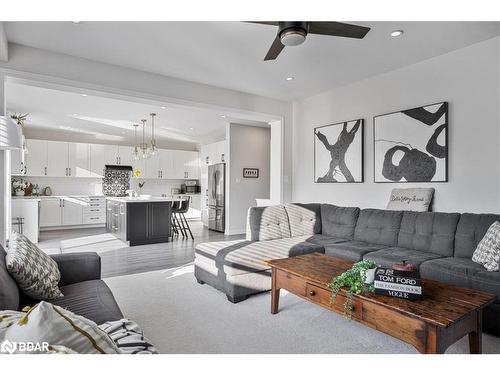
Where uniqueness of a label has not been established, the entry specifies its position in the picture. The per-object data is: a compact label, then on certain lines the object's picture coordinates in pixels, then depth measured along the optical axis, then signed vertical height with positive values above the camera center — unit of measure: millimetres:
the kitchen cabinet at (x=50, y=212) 7652 -624
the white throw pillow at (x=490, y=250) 2424 -518
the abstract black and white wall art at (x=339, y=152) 4574 +552
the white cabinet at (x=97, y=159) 8469 +773
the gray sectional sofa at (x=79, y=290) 1558 -694
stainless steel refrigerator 7305 -223
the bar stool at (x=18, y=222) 5523 -626
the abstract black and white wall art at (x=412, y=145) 3627 +536
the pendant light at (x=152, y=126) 6531 +1532
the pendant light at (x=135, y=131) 7199 +1534
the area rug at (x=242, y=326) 2127 -1104
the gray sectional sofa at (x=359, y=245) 2604 -657
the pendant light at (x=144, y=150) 7094 +876
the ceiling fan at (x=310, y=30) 2309 +1231
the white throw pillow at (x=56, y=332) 855 -418
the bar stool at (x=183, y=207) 6371 -411
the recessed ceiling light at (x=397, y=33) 3084 +1564
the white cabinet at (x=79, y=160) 8180 +746
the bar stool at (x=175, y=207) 6263 -407
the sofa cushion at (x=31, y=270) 1757 -498
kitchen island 5703 -622
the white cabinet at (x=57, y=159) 7898 +738
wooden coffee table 1608 -729
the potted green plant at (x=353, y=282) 1972 -631
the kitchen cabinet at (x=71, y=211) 7918 -617
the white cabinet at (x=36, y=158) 7609 +748
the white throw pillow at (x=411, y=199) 3684 -153
